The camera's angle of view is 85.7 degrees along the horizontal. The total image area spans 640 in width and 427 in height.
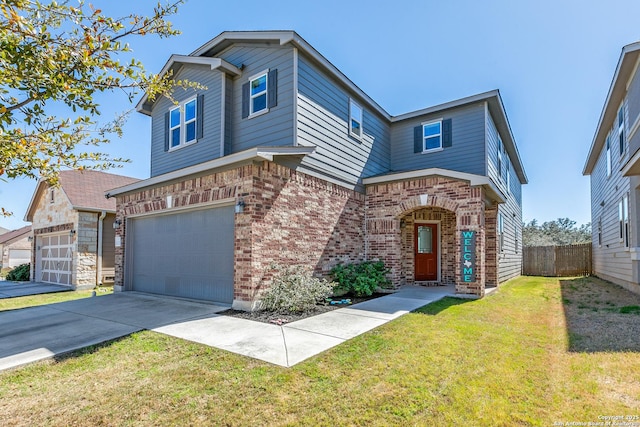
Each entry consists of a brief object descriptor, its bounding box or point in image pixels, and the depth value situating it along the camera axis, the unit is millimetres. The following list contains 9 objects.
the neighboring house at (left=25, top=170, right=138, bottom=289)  13695
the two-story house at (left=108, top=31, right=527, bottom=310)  8008
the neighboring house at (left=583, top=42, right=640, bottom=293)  8945
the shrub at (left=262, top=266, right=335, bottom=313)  7234
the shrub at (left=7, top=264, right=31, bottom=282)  17469
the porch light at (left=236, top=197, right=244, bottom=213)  7465
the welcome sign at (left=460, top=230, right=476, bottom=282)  9031
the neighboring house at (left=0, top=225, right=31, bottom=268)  31859
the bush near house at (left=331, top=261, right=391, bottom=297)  9500
